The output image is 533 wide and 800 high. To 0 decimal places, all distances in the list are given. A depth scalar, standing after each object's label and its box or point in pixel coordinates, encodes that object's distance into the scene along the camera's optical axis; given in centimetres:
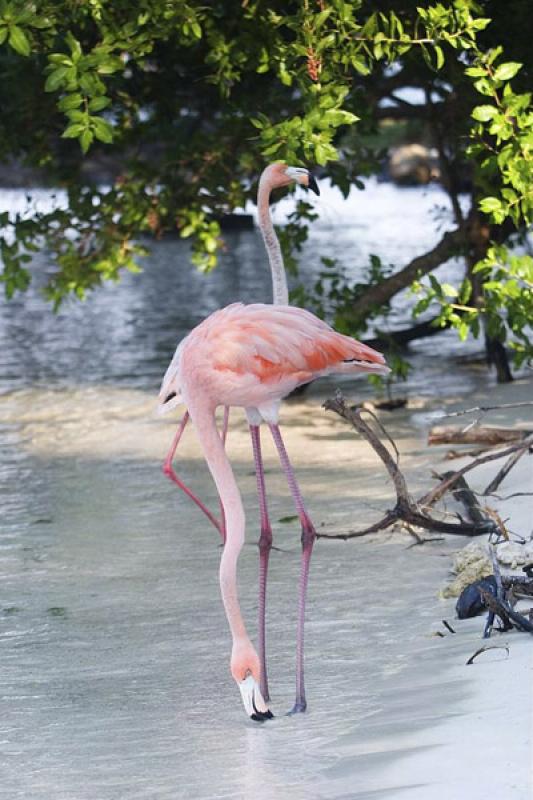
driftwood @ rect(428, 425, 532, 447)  1461
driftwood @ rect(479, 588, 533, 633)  899
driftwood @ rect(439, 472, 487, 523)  1247
